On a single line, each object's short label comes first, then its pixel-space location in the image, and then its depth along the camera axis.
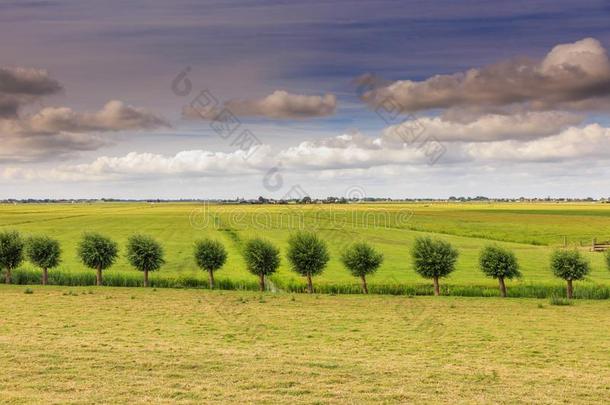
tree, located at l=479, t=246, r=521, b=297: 57.34
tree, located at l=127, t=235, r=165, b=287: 63.81
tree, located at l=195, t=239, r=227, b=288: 63.12
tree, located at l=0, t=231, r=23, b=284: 65.12
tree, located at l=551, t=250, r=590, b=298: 56.81
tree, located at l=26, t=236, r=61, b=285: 64.62
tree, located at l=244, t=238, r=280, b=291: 61.66
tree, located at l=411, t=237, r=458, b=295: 58.34
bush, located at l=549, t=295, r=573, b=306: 51.31
